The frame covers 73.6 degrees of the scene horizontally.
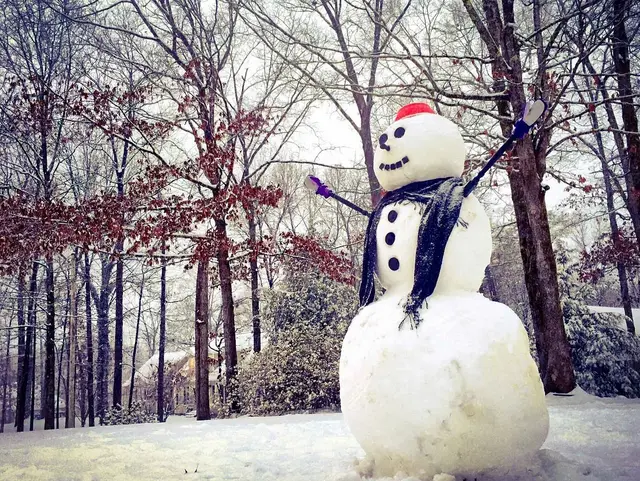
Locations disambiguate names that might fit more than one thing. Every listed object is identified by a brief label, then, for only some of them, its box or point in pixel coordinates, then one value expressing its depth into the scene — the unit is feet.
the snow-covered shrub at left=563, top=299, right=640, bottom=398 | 33.24
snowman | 7.87
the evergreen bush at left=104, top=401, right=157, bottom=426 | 42.22
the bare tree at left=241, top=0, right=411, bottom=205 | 32.42
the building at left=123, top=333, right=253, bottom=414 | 77.71
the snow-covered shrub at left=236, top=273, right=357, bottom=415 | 29.45
